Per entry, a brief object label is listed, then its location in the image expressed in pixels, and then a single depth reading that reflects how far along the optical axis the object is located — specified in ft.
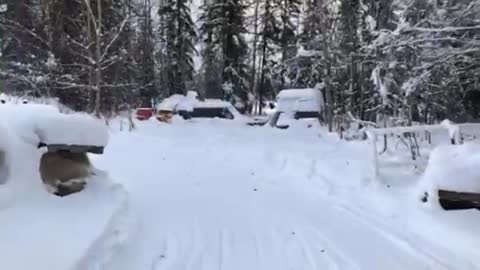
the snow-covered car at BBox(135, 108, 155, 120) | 90.97
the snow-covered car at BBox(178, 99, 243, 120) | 91.20
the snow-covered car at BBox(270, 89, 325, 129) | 75.11
